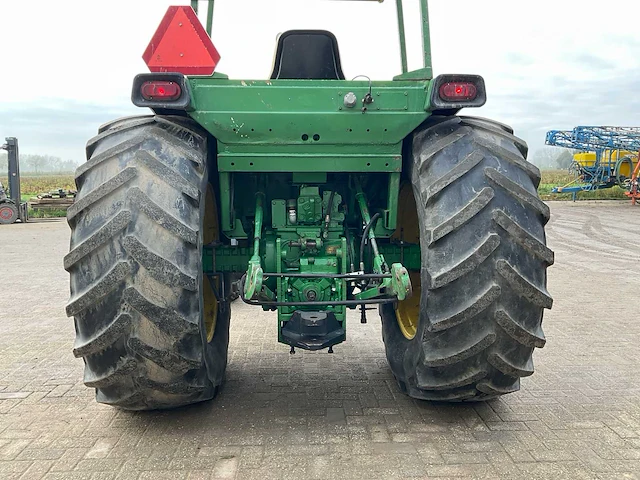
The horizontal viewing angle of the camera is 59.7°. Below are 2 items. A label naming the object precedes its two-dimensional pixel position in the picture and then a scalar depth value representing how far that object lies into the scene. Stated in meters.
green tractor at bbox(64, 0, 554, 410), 2.76
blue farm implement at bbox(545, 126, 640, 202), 24.20
